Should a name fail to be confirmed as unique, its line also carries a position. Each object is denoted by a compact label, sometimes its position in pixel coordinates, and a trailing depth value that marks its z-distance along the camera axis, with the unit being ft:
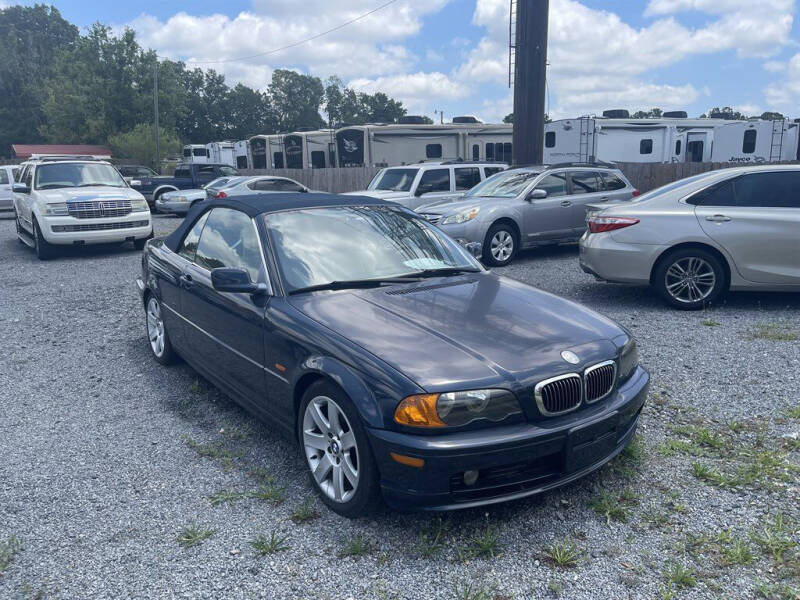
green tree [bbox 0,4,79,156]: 236.22
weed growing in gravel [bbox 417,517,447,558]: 9.85
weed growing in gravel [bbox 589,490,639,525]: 10.71
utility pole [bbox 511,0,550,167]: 47.06
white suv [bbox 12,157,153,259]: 38.50
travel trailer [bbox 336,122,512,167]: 78.23
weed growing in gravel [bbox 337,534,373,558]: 9.86
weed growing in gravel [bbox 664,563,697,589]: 9.07
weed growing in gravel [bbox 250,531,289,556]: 9.99
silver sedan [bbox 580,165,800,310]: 22.45
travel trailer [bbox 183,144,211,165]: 147.54
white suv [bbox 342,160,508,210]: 42.14
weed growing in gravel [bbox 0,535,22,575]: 9.84
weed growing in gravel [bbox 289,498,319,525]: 10.82
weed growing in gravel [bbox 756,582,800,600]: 8.79
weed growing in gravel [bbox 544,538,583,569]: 9.57
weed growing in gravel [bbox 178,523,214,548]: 10.25
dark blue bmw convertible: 9.61
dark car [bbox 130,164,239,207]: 74.90
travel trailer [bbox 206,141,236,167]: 124.47
